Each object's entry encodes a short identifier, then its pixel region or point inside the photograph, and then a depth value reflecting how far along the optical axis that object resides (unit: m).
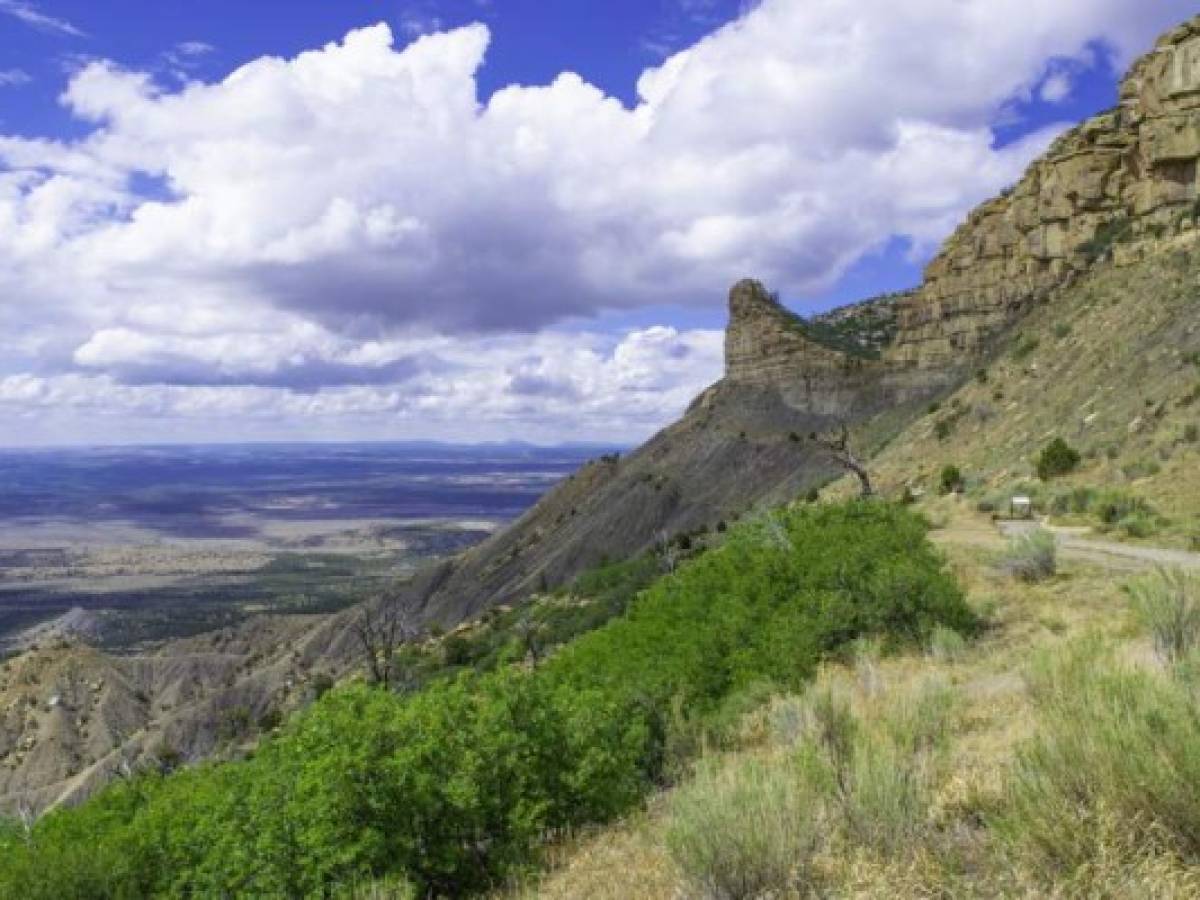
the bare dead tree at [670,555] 57.03
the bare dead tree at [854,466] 38.41
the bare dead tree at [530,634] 50.25
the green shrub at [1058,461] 35.97
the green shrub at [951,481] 41.72
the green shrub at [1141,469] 31.12
